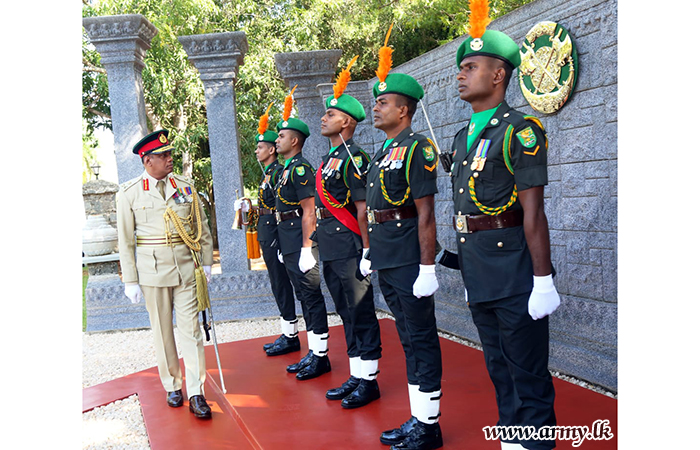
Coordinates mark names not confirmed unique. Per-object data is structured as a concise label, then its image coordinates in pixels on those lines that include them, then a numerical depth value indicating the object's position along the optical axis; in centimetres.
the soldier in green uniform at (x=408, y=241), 316
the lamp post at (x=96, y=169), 1316
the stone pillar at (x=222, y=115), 711
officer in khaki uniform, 415
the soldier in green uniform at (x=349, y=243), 397
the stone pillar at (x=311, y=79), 732
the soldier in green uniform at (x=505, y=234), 245
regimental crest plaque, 405
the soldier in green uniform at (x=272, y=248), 541
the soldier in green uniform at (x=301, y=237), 461
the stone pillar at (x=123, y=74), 690
